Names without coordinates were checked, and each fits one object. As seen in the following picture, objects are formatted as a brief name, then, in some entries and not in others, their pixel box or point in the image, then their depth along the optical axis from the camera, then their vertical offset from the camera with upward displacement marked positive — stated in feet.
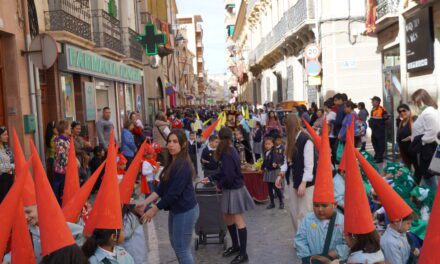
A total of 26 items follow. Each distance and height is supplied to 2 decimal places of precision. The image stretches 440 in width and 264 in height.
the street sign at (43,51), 31.58 +3.75
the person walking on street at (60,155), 27.89 -2.49
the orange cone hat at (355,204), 10.76 -2.31
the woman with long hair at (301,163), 18.19 -2.32
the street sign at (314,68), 64.49 +3.88
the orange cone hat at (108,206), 11.37 -2.21
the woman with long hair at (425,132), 24.81 -1.94
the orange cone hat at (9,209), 9.13 -1.76
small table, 31.12 -5.23
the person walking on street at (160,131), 39.81 -2.02
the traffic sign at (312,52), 64.69 +5.91
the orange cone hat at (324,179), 12.61 -2.04
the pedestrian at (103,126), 37.76 -1.40
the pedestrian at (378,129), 41.45 -2.74
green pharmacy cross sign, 78.54 +10.26
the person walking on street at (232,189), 19.80 -3.46
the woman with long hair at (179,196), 15.49 -2.82
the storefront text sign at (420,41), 39.83 +4.28
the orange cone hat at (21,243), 10.11 -2.64
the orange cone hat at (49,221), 9.37 -2.09
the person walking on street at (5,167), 22.44 -2.46
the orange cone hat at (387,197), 11.33 -2.29
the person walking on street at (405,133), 28.76 -2.21
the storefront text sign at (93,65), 42.04 +4.25
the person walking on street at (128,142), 35.37 -2.49
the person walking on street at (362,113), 44.37 -1.50
